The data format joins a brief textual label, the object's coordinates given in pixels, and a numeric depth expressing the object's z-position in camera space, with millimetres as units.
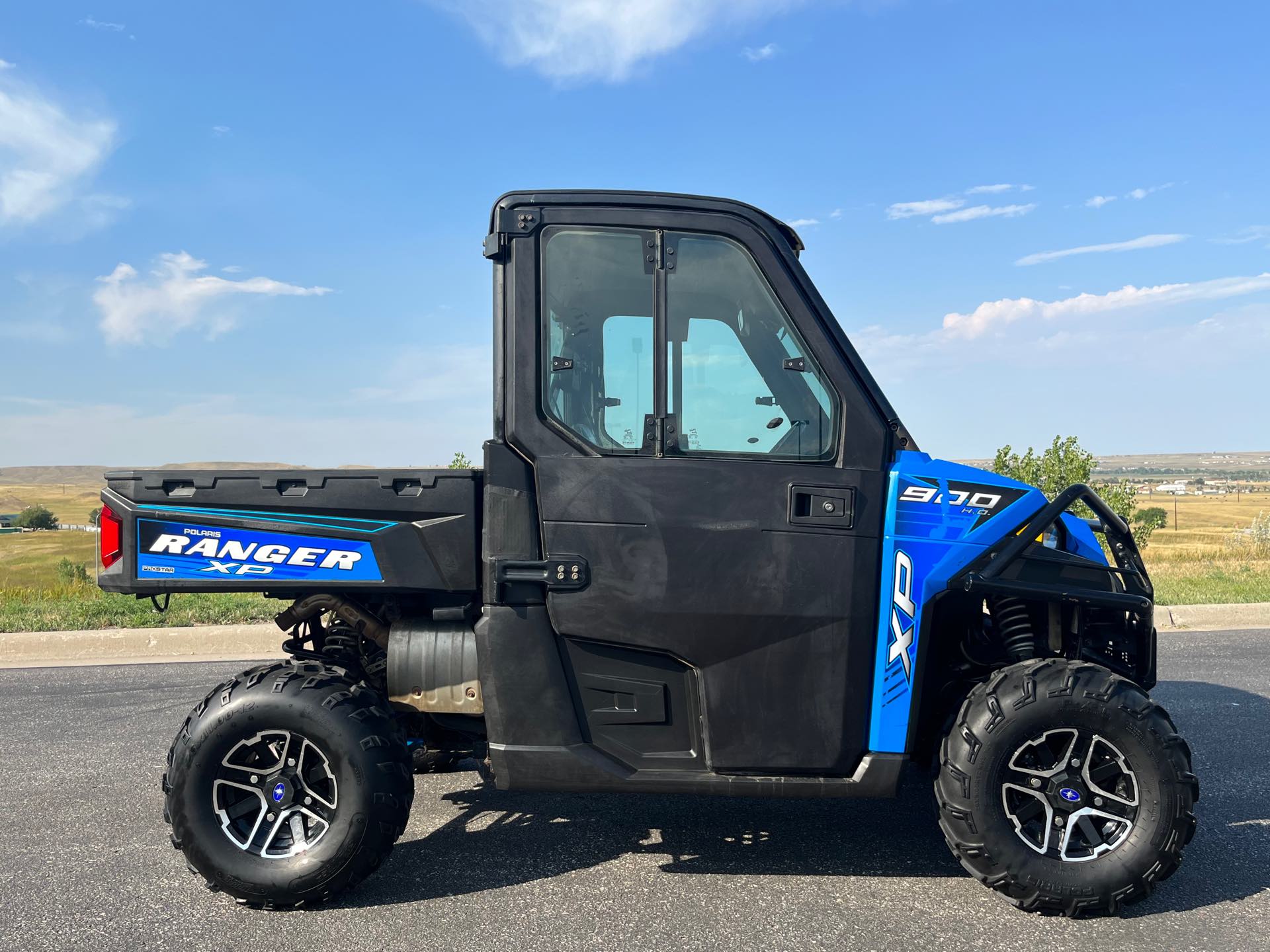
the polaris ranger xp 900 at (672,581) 3312
